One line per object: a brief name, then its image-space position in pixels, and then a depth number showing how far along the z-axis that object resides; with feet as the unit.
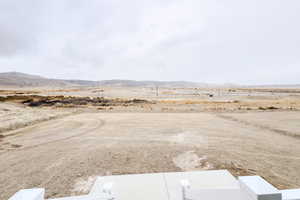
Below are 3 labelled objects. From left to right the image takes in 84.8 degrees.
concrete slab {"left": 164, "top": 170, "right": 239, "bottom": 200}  10.77
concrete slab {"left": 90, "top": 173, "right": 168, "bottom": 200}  9.71
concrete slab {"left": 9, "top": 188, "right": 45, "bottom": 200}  5.16
